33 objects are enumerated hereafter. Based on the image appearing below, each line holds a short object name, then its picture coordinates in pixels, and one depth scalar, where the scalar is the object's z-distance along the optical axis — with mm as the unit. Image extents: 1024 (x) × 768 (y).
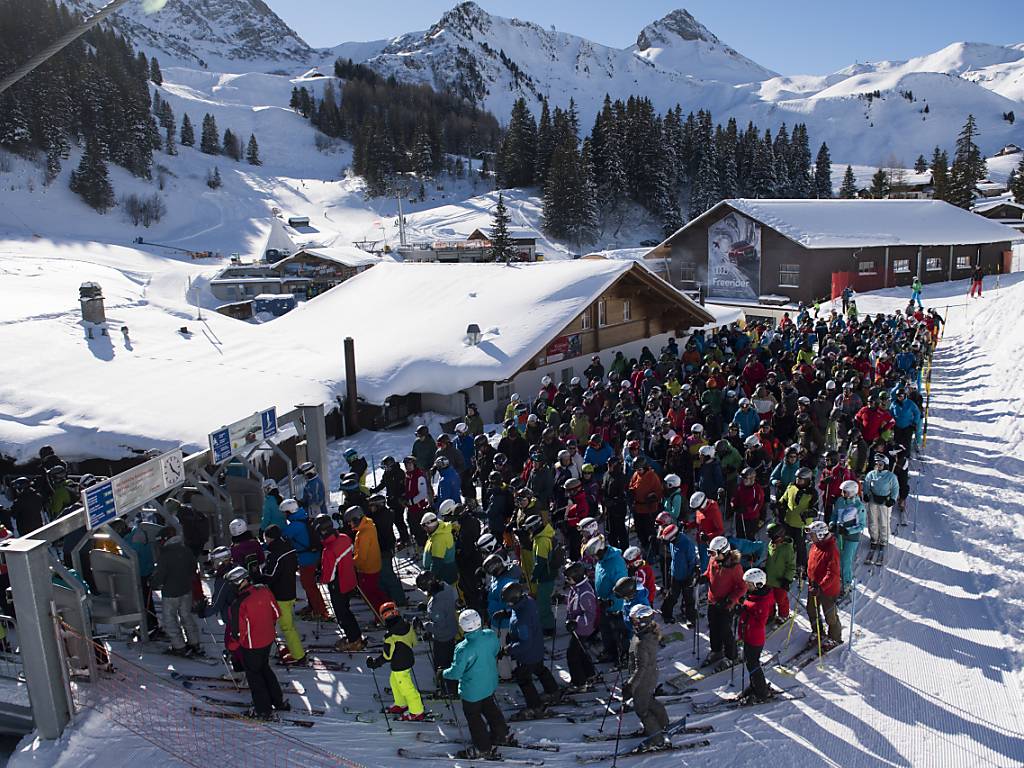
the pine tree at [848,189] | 87062
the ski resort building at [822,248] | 36750
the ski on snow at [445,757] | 6293
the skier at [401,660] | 6586
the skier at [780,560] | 7398
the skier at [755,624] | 6684
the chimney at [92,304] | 21844
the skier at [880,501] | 9312
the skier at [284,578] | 7723
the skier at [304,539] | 8664
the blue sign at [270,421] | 10969
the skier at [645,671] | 6199
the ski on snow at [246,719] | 6879
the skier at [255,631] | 6699
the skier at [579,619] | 7137
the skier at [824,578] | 7344
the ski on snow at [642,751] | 6305
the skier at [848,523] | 8203
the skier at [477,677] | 6211
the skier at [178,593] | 7801
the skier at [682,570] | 7984
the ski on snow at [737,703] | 6848
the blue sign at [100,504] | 7562
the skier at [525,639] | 6711
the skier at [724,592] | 7141
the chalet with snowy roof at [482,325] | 18047
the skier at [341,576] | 8062
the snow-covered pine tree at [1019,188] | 73812
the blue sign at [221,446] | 9938
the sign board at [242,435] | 10016
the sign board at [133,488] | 7672
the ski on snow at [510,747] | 6508
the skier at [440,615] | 6965
